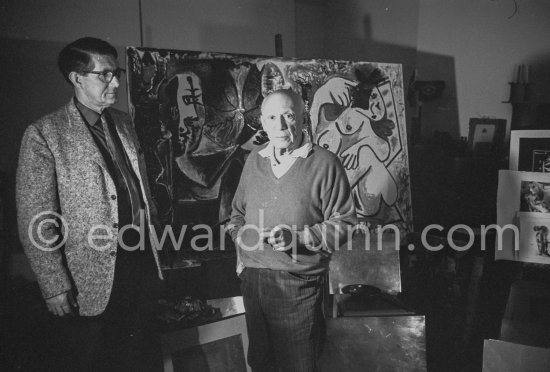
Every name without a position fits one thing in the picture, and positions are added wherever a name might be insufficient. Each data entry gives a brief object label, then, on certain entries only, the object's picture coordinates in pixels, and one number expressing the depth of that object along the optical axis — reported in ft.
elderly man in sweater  4.97
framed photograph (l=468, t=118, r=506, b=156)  9.30
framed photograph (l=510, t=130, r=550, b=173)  6.66
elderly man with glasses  4.84
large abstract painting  7.07
